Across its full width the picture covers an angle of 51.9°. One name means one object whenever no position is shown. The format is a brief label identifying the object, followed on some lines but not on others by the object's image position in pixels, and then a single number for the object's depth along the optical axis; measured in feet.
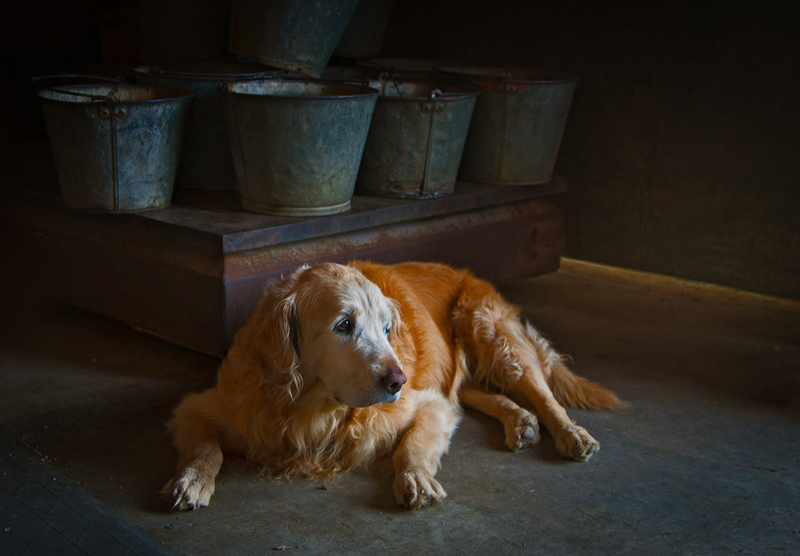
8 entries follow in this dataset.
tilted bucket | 15.78
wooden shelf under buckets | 13.38
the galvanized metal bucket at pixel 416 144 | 15.37
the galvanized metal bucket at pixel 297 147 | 13.52
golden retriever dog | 9.49
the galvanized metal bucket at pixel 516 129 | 16.72
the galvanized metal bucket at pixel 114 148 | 13.34
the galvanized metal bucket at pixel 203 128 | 15.46
